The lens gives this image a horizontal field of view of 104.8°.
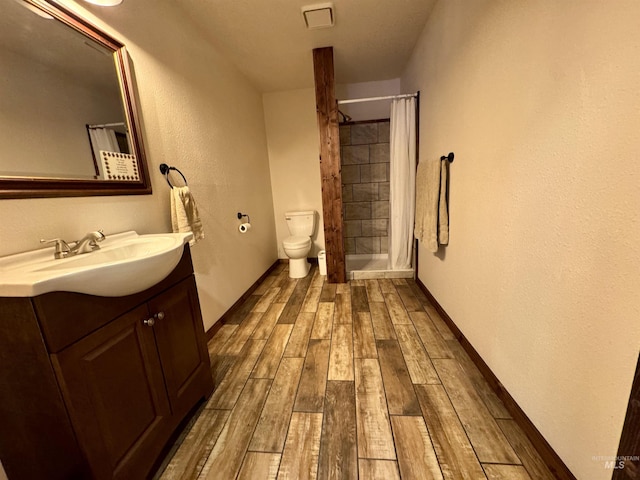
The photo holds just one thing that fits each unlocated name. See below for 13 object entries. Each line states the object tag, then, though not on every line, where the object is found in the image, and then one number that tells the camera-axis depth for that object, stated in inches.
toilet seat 109.0
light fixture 41.3
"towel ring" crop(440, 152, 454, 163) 65.0
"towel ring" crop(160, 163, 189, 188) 57.0
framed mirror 33.1
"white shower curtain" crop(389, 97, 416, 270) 93.9
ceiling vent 67.5
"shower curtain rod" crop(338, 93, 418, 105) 90.8
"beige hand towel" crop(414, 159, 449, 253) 69.0
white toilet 110.2
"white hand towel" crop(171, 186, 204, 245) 56.9
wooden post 90.4
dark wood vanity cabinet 25.4
